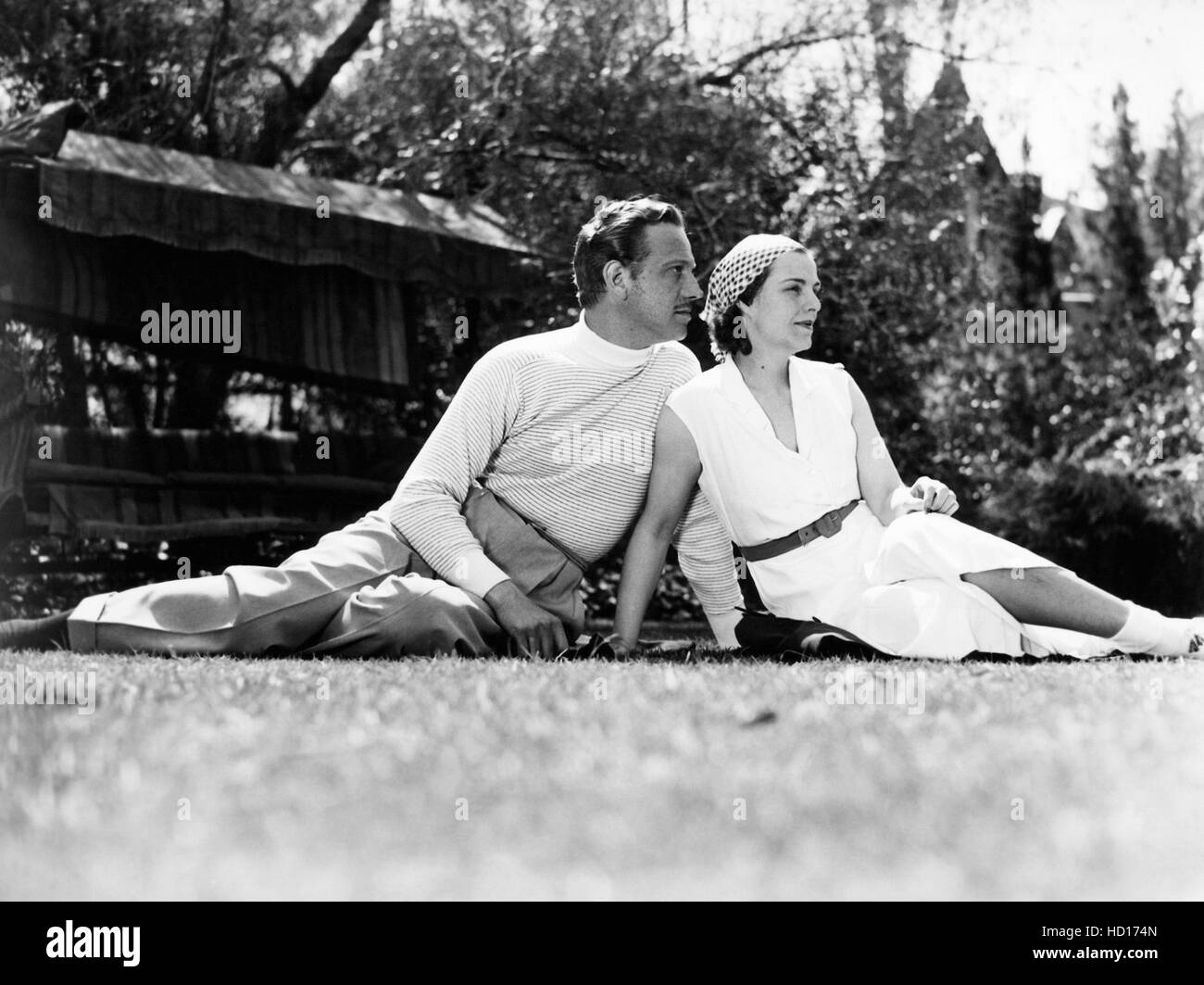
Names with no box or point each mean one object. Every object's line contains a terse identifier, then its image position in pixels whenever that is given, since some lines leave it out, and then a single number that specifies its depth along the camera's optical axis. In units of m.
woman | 5.20
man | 5.41
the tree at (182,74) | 12.61
